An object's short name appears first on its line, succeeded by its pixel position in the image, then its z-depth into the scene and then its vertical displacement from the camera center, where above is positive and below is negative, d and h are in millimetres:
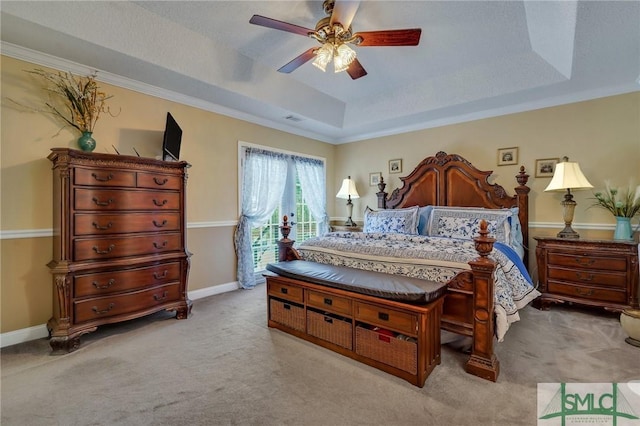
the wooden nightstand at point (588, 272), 3006 -664
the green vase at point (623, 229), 3159 -192
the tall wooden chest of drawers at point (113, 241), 2453 -280
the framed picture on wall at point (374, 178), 5379 +609
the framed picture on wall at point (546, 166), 3771 +582
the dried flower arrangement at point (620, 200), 3195 +121
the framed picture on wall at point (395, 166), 5098 +794
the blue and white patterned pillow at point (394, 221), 4070 -143
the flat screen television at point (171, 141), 3102 +777
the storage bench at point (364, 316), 1978 -817
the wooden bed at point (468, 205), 2043 +69
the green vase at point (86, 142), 2803 +658
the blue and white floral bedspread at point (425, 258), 2319 -432
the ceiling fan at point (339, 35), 2186 +1404
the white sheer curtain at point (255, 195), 4273 +243
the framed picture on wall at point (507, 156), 4047 +769
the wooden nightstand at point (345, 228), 5301 -316
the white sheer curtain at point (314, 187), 5277 +454
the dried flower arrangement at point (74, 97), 2779 +1109
